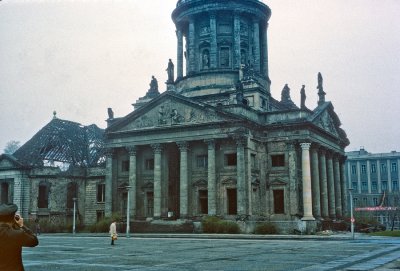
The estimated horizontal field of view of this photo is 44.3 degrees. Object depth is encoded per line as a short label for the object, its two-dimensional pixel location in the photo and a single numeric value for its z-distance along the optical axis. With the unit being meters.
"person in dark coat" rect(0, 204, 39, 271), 6.44
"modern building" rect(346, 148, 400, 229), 103.88
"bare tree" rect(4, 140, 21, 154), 136.62
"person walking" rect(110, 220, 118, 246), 31.80
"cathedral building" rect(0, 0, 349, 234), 51.62
